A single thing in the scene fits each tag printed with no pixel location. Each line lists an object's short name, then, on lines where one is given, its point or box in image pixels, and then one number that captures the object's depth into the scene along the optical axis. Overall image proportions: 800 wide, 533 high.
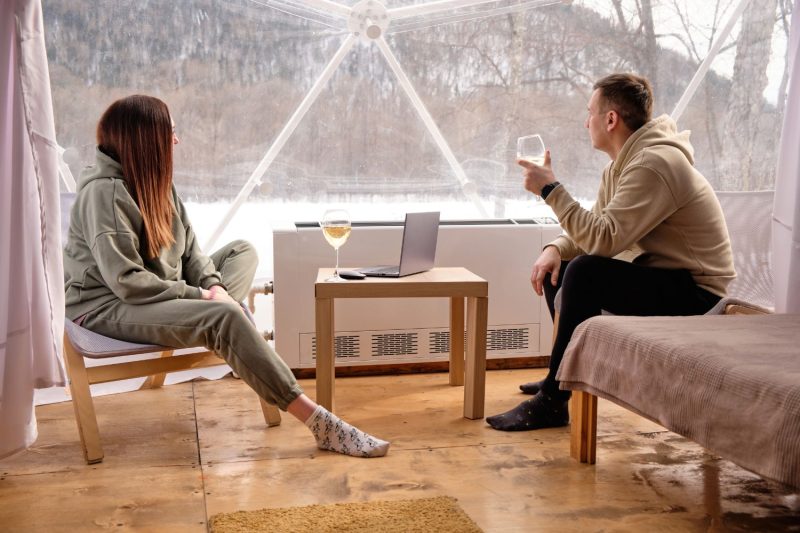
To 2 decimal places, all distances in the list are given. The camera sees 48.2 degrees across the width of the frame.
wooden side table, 3.16
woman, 2.80
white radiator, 3.77
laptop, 3.27
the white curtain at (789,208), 2.95
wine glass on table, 3.26
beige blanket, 1.85
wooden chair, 2.78
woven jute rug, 2.21
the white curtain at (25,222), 2.44
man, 2.95
